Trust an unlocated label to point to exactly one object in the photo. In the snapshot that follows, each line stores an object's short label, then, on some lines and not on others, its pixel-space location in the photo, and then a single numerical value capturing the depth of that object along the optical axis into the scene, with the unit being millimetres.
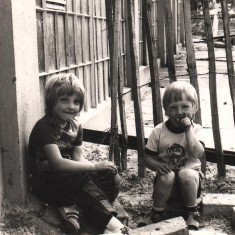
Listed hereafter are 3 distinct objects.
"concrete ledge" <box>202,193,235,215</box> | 3281
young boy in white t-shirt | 3133
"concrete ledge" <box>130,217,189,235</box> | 2795
